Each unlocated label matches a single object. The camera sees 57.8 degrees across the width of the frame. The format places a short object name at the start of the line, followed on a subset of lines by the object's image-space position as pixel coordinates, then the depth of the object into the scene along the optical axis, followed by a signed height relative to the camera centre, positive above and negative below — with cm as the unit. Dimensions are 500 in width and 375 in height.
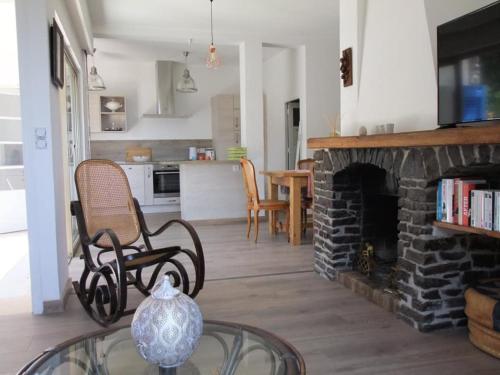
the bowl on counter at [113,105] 857 +101
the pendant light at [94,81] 683 +117
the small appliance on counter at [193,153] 850 +8
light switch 301 +14
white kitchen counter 660 -47
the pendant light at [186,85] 700 +112
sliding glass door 486 +38
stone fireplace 252 -54
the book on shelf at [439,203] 260 -29
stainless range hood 833 +131
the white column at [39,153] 296 +4
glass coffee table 147 -69
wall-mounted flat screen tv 231 +47
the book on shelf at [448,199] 253 -26
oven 836 -49
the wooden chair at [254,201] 528 -54
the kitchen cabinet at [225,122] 886 +68
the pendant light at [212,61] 499 +108
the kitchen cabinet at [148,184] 829 -48
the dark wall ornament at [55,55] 312 +74
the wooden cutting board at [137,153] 873 +10
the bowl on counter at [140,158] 862 +0
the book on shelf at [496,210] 223 -28
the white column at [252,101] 677 +83
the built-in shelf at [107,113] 846 +86
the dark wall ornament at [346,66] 386 +76
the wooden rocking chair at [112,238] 278 -57
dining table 506 -46
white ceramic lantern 132 -50
